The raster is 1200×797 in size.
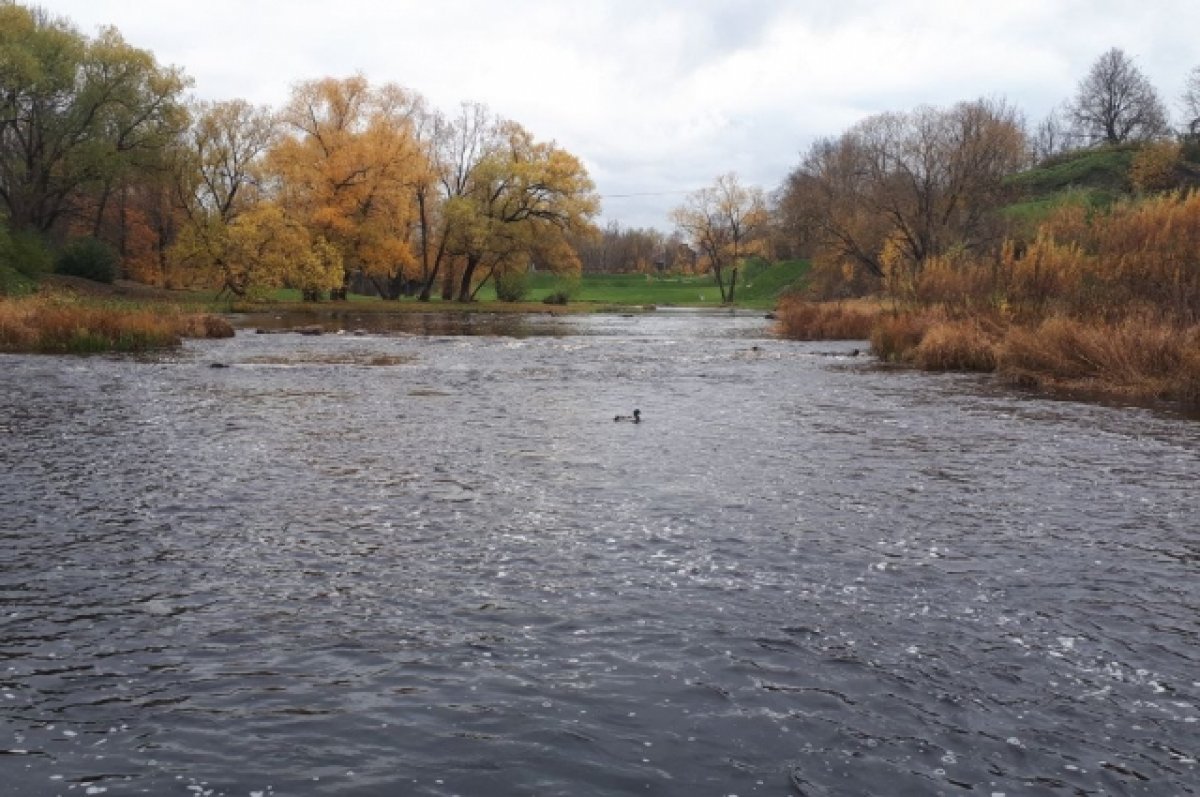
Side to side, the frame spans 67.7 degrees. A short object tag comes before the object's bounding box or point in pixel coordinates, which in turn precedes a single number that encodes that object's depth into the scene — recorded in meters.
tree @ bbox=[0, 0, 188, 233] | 59.19
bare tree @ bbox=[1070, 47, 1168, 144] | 91.56
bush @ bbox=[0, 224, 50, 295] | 48.28
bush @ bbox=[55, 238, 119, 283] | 59.59
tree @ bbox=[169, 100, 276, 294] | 69.33
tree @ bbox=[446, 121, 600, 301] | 72.69
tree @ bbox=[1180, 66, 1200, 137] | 68.93
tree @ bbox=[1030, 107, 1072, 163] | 127.83
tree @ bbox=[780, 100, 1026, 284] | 59.75
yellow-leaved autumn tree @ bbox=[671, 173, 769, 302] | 102.38
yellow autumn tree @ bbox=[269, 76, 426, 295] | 64.69
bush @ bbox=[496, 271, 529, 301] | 78.88
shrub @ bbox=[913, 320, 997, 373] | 27.53
